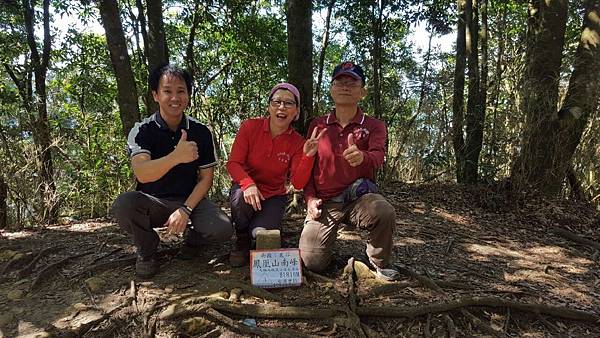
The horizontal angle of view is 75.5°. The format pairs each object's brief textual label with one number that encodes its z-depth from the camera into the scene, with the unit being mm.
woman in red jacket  3234
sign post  2938
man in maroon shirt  3066
